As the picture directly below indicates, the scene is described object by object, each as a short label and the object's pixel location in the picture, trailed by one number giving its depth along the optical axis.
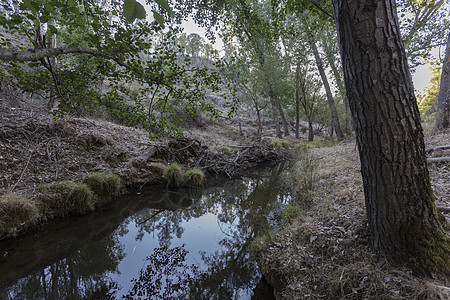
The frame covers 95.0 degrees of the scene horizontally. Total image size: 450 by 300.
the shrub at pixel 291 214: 4.05
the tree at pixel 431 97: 23.14
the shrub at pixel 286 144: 14.88
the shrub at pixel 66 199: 4.57
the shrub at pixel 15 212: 3.75
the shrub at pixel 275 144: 13.76
